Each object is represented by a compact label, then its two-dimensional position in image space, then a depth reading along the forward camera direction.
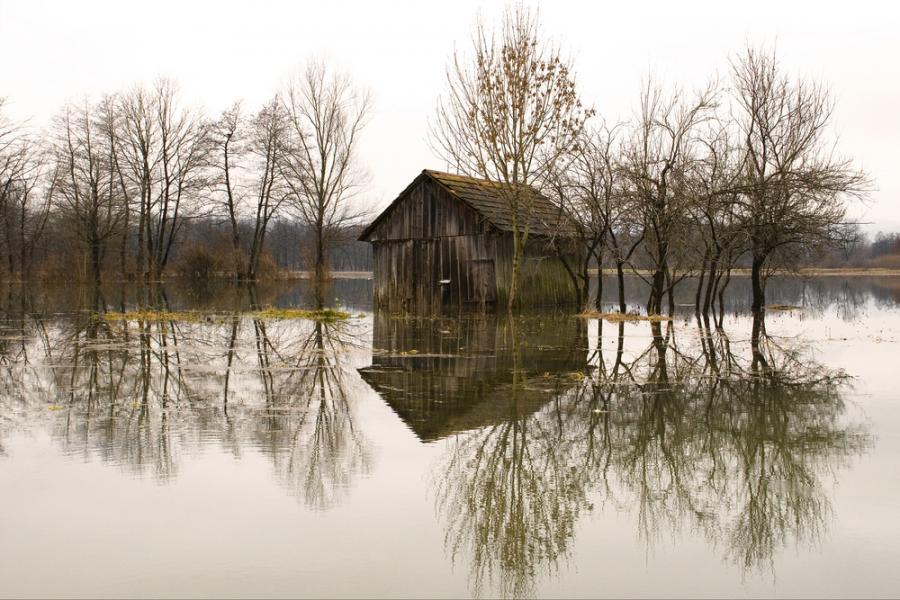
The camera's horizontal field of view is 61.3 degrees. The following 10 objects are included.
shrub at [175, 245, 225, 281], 56.53
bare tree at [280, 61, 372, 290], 50.11
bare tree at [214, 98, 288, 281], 56.03
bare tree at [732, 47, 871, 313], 23.62
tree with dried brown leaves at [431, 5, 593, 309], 24.23
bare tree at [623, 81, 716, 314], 23.83
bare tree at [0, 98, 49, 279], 49.94
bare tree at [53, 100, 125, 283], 53.16
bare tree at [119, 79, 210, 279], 55.12
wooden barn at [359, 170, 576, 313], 26.83
